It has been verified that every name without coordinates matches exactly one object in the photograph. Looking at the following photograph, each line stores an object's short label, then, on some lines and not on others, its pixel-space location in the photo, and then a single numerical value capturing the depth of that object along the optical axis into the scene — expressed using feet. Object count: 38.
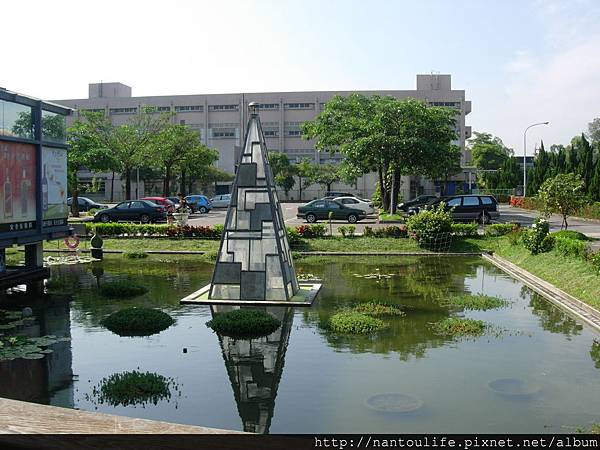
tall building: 249.14
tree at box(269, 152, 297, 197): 219.82
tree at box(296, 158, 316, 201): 221.46
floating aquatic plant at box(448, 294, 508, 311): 44.75
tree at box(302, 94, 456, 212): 112.27
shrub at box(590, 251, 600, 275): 44.42
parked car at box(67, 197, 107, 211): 147.95
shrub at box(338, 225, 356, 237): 85.81
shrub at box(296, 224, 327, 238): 86.17
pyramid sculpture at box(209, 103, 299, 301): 44.19
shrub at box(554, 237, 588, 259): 52.75
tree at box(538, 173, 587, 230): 76.79
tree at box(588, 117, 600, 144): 343.48
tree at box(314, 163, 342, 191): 220.84
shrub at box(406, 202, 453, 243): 79.82
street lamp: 182.29
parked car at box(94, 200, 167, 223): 113.09
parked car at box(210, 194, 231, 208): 172.86
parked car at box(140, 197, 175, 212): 133.59
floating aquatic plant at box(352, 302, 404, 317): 41.88
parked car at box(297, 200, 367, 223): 113.91
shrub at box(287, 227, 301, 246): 82.02
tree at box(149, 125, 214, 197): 165.58
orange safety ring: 76.09
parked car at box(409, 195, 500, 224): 104.01
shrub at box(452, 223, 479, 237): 83.97
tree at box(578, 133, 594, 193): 147.43
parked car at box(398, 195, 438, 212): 130.41
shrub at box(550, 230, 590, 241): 63.00
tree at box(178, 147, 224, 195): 175.42
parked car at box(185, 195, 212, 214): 150.20
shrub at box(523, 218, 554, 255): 62.90
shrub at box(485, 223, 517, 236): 84.01
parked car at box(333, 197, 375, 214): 124.57
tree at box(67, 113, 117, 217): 131.54
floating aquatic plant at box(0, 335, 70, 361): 31.60
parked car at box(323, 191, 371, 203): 183.54
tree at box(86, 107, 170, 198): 159.84
